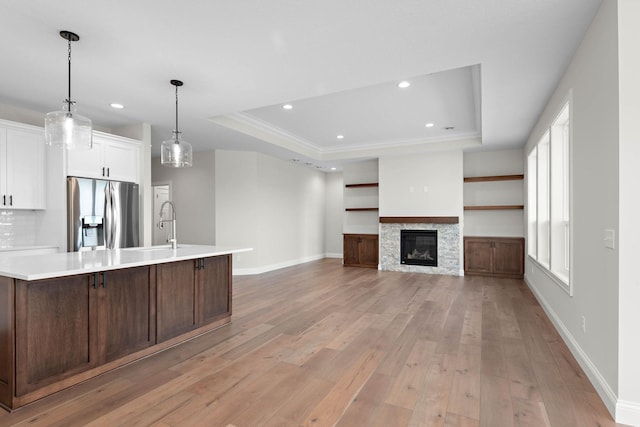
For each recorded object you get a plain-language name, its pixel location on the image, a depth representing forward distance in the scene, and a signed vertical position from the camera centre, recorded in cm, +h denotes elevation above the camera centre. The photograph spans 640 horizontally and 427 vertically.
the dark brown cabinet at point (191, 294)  314 -83
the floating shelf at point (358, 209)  824 +11
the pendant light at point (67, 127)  263 +68
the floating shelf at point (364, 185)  825 +72
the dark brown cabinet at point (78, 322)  220 -82
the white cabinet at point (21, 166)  390 +56
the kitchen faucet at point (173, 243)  355 -34
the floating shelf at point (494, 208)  661 +12
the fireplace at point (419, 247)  724 -74
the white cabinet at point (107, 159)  429 +73
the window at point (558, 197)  380 +20
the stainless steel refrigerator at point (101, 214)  418 -1
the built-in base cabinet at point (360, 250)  812 -90
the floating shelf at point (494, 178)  669 +73
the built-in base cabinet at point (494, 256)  658 -86
